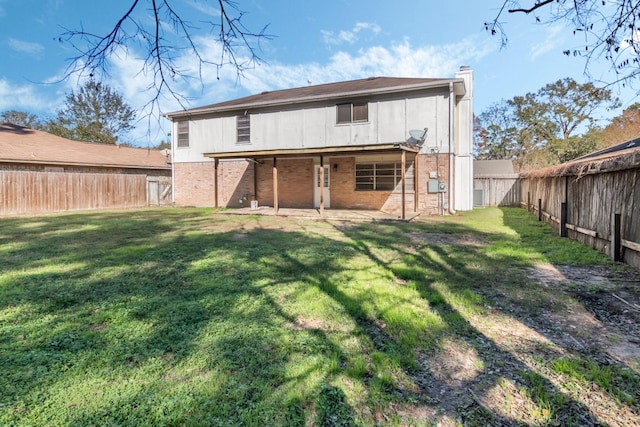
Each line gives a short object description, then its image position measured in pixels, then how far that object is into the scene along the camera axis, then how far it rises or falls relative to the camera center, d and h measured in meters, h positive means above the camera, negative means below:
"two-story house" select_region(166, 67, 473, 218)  12.62 +2.36
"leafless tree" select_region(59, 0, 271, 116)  2.67 +1.32
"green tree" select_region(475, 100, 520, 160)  33.66 +6.90
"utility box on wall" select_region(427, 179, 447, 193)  12.56 +0.55
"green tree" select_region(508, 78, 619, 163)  27.19 +7.03
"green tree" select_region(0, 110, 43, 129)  33.28 +8.14
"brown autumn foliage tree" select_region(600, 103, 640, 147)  23.62 +5.29
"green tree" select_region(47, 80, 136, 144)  30.29 +7.35
